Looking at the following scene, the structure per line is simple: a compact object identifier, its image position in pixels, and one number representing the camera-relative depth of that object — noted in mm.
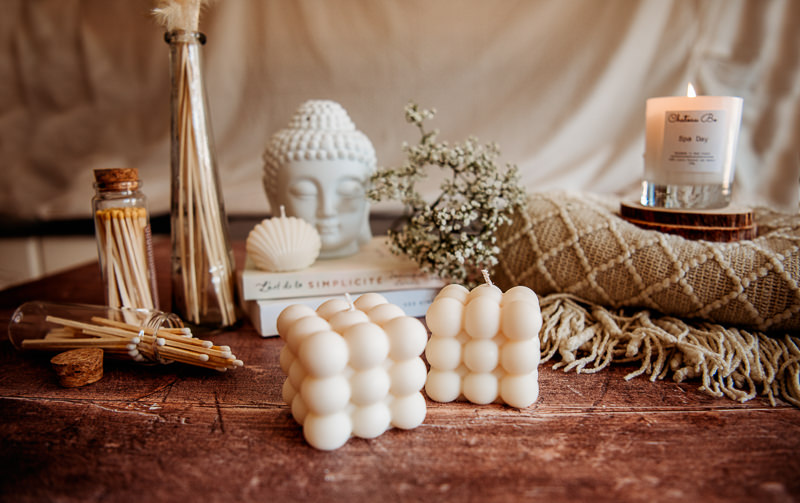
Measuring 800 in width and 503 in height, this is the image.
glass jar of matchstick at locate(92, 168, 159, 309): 666
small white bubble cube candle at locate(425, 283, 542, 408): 502
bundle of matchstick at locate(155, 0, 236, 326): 695
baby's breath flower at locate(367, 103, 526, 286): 757
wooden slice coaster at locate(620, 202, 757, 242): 704
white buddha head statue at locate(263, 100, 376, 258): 813
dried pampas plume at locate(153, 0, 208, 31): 663
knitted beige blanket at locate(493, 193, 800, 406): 581
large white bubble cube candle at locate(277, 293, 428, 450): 437
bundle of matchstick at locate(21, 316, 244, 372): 585
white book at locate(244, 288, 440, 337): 732
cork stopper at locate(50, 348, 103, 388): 566
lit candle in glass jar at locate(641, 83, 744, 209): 704
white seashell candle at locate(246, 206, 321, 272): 742
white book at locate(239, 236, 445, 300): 743
